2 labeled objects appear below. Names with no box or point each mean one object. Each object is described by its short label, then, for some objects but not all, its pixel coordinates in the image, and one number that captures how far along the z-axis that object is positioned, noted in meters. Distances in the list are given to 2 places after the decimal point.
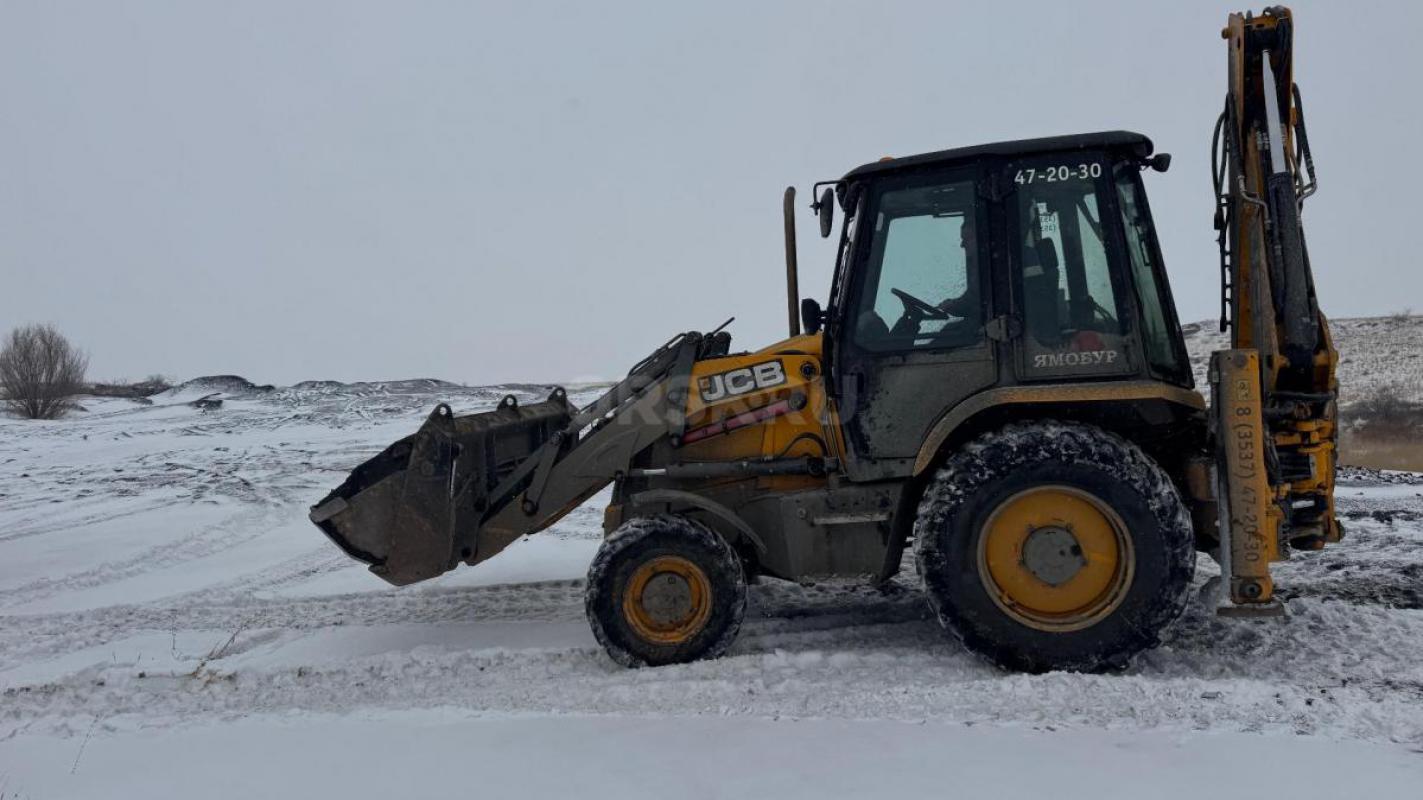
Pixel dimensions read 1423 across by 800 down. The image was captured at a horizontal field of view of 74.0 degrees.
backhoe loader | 4.20
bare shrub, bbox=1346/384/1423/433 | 17.17
